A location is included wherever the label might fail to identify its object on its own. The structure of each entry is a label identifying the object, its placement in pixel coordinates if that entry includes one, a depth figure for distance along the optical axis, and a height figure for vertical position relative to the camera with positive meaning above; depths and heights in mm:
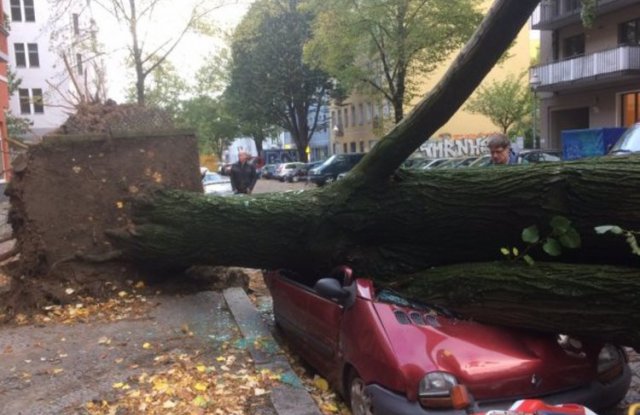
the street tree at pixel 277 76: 40500 +4995
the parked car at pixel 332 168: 34500 -839
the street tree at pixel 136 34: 16875 +3292
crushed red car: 3600 -1246
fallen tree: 4086 -665
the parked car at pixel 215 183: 19219 -879
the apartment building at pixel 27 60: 47344 +7747
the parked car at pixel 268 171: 52231 -1367
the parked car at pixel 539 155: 17788 -316
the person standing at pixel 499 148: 7031 -25
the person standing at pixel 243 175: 12727 -383
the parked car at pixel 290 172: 45281 -1286
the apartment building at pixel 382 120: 45844 +2343
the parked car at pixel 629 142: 10656 -20
